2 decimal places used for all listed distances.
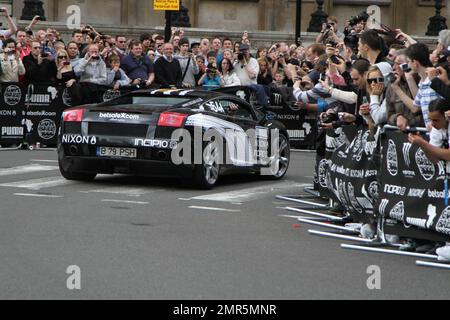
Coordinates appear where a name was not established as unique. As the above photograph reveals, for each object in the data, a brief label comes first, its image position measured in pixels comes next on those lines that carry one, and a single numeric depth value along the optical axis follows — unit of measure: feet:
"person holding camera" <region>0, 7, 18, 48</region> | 76.28
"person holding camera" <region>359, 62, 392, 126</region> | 41.39
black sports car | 53.26
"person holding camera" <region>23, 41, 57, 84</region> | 75.66
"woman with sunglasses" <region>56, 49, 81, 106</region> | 75.41
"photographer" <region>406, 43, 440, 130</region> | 38.88
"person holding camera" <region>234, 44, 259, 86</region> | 79.97
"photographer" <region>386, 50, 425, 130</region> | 39.70
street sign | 83.87
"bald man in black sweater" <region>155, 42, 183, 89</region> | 77.56
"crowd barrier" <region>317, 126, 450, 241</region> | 36.76
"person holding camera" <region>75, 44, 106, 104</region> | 74.95
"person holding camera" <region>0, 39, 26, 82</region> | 73.32
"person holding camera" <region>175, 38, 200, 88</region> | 79.61
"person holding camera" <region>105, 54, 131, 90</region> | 76.33
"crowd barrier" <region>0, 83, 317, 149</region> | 75.51
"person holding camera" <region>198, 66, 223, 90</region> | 77.97
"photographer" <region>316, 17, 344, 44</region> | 70.92
